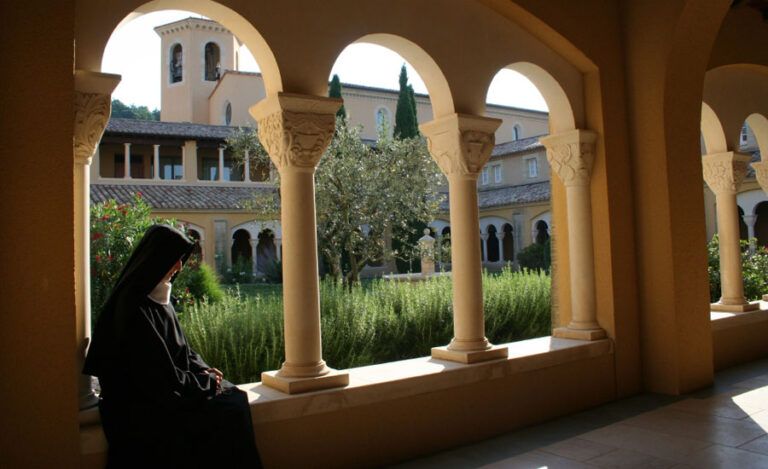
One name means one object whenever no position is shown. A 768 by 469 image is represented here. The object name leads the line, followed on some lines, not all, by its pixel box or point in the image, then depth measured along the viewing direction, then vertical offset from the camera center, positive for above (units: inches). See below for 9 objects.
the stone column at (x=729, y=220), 274.2 +13.5
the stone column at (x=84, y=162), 121.4 +23.2
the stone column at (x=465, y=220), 180.4 +11.8
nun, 111.7 -21.5
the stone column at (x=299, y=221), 148.0 +11.0
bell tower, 1257.4 +443.1
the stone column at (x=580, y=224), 210.4 +10.9
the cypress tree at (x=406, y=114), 919.7 +230.9
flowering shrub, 301.3 +15.2
